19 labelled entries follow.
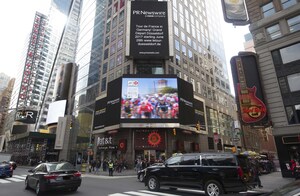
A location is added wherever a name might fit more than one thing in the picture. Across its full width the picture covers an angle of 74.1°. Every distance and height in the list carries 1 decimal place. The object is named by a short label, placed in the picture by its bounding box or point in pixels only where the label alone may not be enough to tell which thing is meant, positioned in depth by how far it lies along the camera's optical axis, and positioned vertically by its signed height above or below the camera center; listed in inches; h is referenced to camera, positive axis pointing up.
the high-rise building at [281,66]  749.3 +355.8
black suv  353.7 -32.6
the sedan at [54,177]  373.4 -38.3
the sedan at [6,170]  685.3 -40.8
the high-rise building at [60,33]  3744.8 +2853.6
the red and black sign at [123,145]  1312.9 +71.5
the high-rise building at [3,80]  6098.4 +2311.1
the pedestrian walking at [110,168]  883.1 -49.4
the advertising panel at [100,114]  1514.3 +321.8
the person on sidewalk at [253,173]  392.3 -35.2
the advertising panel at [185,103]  1378.0 +364.2
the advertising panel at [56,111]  2405.3 +551.5
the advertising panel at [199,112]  1629.1 +356.3
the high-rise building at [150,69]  1368.1 +749.2
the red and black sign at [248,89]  812.6 +271.2
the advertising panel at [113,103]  1355.8 +366.4
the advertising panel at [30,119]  2158.8 +416.4
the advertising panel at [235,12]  923.4 +639.7
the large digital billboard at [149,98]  1315.2 +376.9
